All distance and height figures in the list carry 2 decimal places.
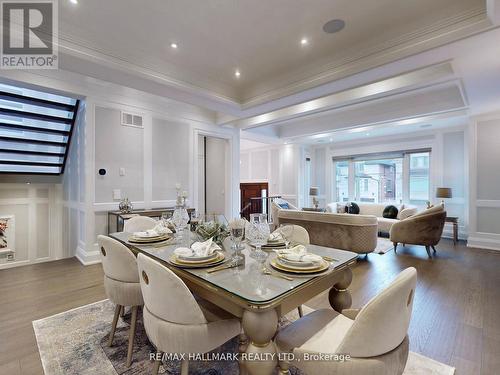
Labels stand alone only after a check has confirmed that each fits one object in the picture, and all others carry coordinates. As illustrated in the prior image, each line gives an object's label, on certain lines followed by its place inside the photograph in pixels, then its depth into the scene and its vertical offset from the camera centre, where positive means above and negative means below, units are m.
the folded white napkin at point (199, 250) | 1.51 -0.40
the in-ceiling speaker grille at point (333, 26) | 2.54 +1.73
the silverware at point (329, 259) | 1.54 -0.46
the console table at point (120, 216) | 3.76 -0.46
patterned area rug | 1.63 -1.22
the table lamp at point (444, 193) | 5.38 -0.12
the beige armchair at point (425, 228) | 4.29 -0.72
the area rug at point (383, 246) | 4.66 -1.21
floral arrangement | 1.83 -0.33
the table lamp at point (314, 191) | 7.71 -0.11
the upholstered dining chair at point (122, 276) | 1.73 -0.64
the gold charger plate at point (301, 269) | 1.31 -0.45
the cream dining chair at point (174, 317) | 1.20 -0.67
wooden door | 8.71 -0.24
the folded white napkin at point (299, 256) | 1.40 -0.41
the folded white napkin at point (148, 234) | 2.07 -0.40
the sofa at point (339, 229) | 4.00 -0.71
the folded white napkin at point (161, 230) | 2.17 -0.38
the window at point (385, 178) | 6.53 +0.28
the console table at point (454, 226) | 5.25 -0.84
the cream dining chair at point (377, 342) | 0.96 -0.64
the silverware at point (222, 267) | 1.39 -0.47
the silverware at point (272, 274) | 1.27 -0.47
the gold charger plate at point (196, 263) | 1.43 -0.45
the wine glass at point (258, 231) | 1.56 -0.28
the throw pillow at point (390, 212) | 6.11 -0.62
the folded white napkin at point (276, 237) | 1.95 -0.40
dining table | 1.08 -0.51
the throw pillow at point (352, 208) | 6.90 -0.59
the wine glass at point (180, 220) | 2.13 -0.28
